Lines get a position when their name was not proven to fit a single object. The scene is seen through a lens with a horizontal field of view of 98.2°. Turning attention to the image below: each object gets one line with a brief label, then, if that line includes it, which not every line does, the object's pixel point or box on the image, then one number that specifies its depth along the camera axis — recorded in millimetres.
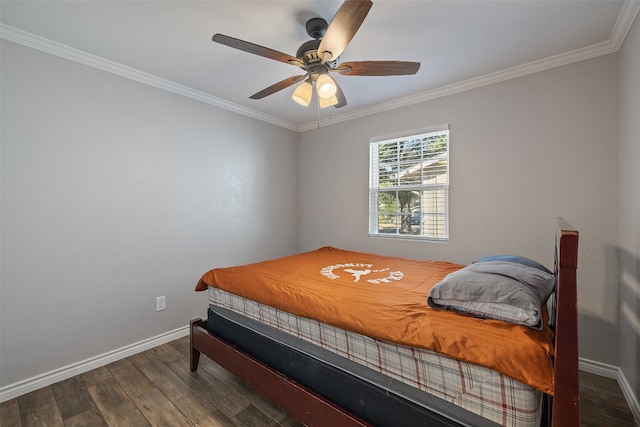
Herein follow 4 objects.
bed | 915
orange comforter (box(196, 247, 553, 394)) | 951
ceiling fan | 1379
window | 2846
